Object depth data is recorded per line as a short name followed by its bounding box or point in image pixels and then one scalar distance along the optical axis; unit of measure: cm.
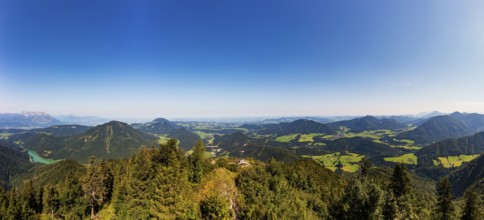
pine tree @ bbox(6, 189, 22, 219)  7005
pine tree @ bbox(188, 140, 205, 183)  6700
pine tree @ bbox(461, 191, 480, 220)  5634
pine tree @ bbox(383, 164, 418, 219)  5047
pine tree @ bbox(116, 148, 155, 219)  5150
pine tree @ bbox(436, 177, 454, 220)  6519
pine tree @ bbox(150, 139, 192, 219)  5028
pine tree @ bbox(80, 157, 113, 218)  7306
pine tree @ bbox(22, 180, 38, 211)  7886
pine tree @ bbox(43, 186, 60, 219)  7528
